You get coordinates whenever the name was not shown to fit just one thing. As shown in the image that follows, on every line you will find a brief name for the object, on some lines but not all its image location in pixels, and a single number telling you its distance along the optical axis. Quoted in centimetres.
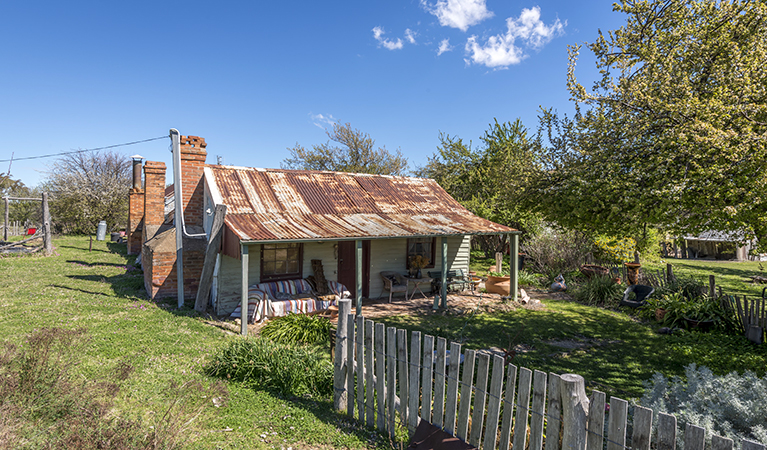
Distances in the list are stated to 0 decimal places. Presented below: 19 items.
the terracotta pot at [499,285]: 1251
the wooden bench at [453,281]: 1270
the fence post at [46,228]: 1747
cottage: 952
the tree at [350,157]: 3353
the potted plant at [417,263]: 1235
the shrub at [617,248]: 1393
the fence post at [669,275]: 1165
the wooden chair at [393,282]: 1164
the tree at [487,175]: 1998
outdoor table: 1195
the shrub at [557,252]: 1558
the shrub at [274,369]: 506
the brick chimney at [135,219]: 1831
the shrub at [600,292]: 1171
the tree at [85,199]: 2845
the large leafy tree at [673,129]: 563
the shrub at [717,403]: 319
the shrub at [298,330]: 740
